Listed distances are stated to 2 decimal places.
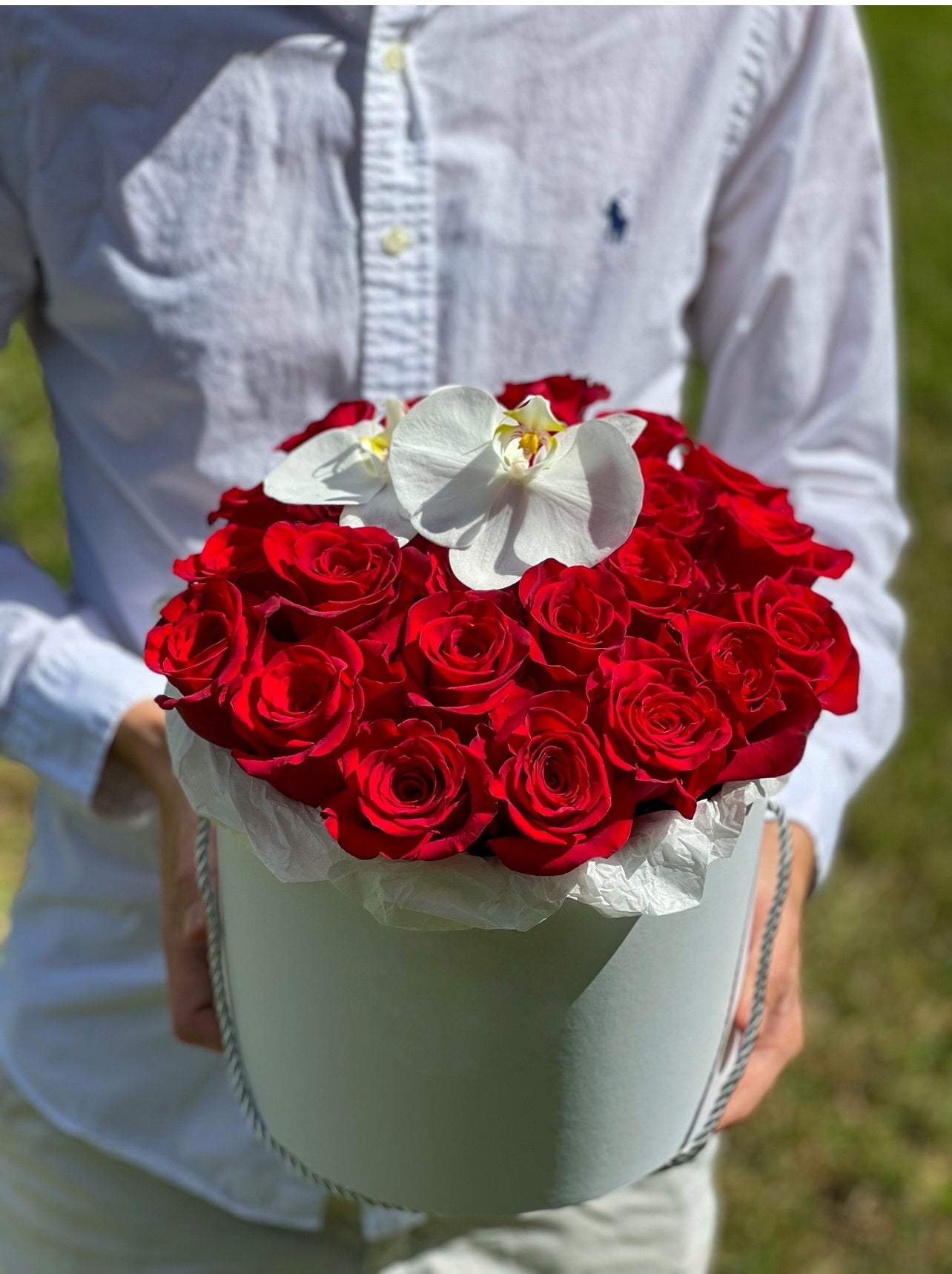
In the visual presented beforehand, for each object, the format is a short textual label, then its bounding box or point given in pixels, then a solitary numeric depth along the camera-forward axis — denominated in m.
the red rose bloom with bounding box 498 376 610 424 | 0.77
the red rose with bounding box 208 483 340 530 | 0.71
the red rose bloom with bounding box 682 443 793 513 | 0.74
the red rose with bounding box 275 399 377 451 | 0.76
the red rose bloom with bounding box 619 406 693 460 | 0.75
